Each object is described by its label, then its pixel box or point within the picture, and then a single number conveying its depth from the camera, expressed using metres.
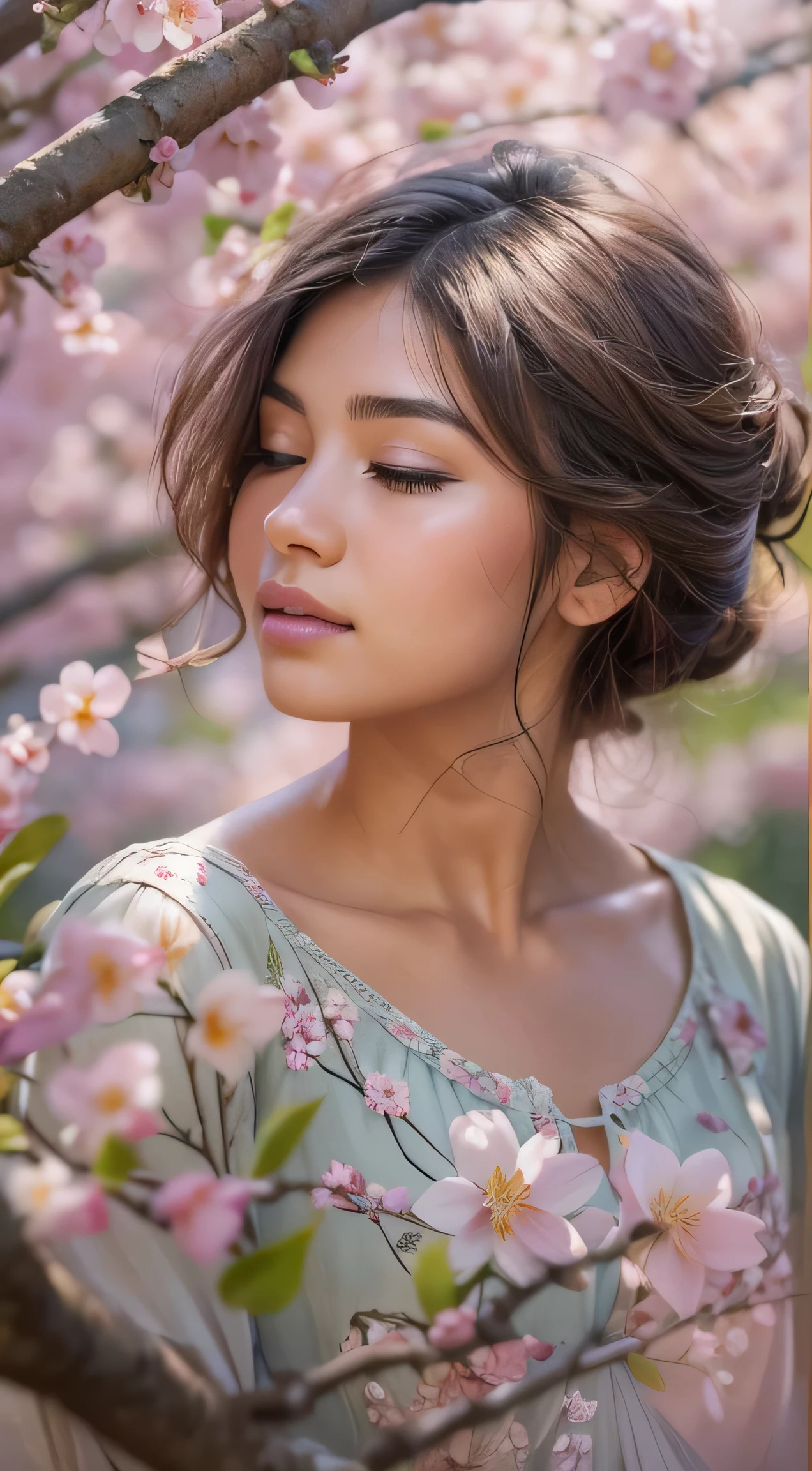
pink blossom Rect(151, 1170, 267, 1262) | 1.64
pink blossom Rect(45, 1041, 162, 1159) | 1.63
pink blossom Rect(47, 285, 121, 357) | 1.77
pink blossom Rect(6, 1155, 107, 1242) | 1.62
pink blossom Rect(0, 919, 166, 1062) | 1.62
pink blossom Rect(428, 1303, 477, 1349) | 1.71
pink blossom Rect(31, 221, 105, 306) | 1.75
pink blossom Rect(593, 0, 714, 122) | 1.84
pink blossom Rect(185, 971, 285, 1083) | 1.70
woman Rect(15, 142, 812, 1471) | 1.72
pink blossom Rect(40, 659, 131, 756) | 1.73
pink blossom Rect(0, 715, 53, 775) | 1.72
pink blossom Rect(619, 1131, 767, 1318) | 1.77
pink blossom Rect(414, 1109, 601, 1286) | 1.72
